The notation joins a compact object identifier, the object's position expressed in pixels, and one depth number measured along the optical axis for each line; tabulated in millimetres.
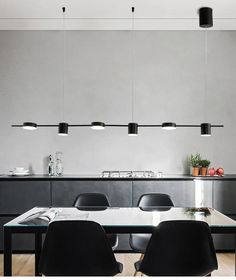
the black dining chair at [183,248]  2545
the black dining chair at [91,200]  4000
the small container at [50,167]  5249
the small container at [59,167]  5263
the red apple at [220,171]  5102
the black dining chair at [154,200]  3977
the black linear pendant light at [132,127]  3852
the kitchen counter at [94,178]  4824
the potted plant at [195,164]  5117
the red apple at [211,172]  5117
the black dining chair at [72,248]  2531
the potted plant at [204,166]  5141
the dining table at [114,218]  2693
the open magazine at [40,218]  2785
